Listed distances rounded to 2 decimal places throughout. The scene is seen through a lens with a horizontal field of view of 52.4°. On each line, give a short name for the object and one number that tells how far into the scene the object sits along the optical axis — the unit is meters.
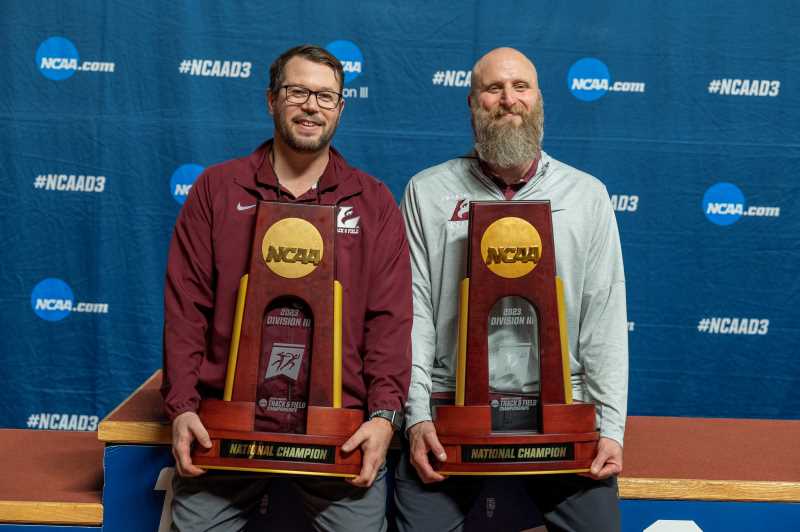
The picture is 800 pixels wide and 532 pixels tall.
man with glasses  1.47
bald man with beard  1.57
